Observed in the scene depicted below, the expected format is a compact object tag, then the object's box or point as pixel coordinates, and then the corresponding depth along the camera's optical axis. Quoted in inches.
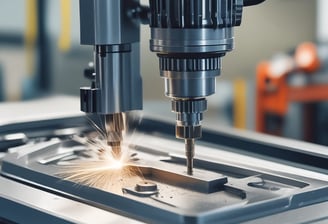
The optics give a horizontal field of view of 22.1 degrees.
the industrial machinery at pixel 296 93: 119.6
